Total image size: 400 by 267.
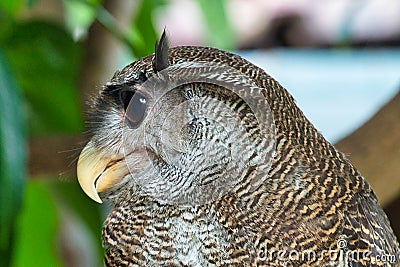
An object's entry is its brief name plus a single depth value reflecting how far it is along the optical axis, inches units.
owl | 111.1
